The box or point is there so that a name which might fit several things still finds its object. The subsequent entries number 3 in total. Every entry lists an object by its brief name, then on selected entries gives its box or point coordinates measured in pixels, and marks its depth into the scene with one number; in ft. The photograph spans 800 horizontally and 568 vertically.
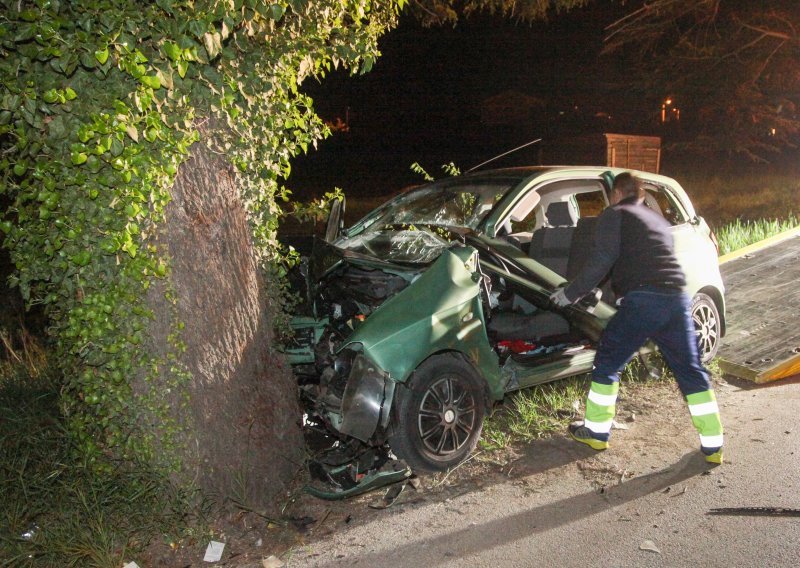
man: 14.94
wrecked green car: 13.99
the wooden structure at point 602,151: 45.09
